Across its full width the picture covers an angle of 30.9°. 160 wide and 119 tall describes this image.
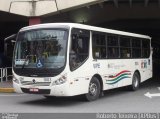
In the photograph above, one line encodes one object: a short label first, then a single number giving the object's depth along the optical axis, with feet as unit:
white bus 30.28
